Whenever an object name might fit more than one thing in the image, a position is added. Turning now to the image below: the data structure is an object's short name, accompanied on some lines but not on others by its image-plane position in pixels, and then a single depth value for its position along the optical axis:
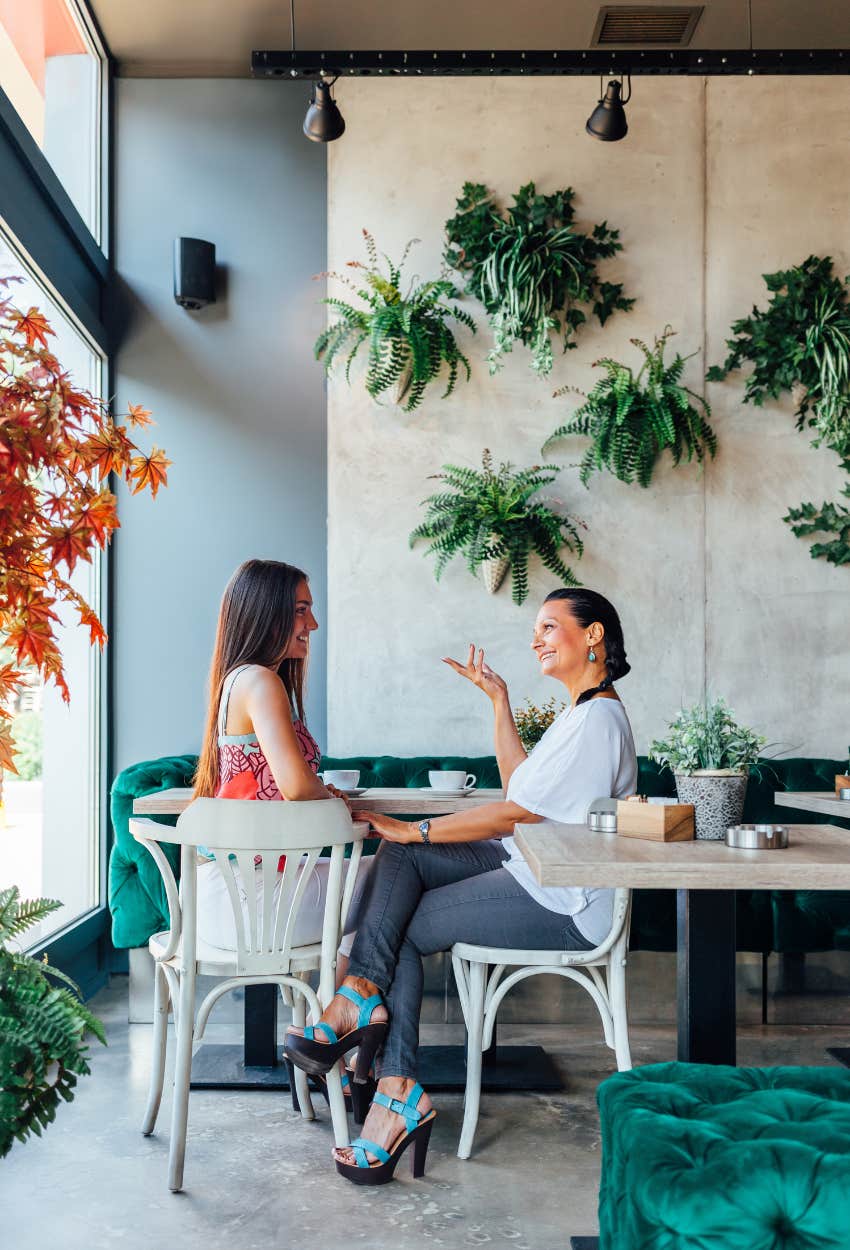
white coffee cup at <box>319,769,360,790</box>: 3.02
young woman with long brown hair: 2.56
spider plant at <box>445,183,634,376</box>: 4.18
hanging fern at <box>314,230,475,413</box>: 4.20
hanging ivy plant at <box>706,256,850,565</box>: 4.19
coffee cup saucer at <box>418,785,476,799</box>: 2.99
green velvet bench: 3.54
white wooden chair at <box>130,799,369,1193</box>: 2.29
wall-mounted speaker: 4.32
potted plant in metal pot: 1.99
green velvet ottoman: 1.24
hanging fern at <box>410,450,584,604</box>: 4.20
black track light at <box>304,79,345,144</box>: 3.84
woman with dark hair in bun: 2.38
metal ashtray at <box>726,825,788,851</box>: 1.87
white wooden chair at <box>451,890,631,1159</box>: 2.40
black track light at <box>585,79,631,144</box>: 3.88
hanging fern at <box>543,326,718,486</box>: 4.18
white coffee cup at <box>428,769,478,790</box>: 3.04
